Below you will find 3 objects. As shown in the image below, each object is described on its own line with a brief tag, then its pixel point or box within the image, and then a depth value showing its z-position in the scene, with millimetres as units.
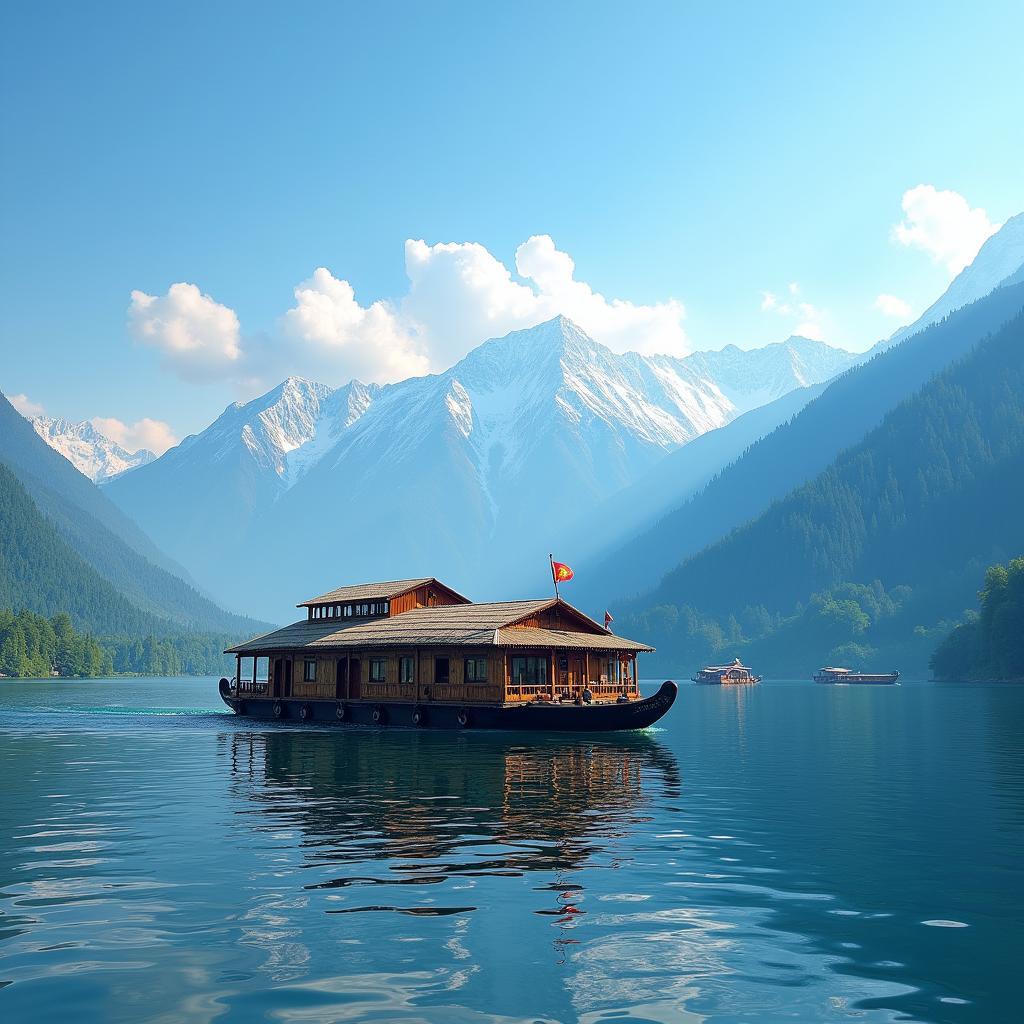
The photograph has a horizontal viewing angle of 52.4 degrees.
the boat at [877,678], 187125
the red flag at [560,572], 69125
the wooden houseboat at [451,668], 62250
